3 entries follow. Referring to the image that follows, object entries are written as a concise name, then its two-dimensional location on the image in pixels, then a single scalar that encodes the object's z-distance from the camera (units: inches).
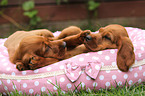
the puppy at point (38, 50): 85.0
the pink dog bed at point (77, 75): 81.1
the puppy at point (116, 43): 82.0
